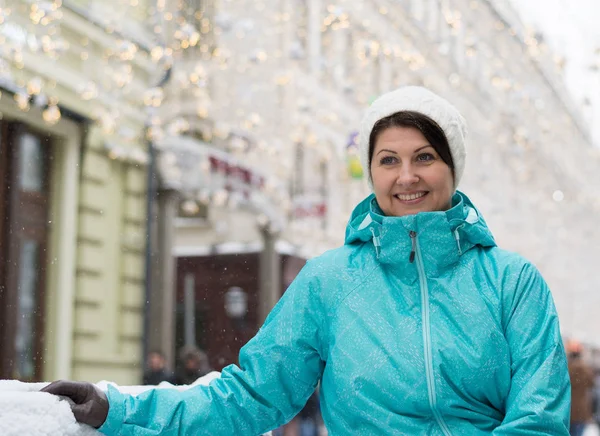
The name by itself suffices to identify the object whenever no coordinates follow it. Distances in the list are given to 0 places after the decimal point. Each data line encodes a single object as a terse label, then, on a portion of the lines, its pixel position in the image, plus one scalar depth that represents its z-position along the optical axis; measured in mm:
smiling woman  1694
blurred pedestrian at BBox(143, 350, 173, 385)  8219
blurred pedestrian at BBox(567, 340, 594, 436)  8141
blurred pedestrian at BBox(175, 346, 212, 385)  7562
